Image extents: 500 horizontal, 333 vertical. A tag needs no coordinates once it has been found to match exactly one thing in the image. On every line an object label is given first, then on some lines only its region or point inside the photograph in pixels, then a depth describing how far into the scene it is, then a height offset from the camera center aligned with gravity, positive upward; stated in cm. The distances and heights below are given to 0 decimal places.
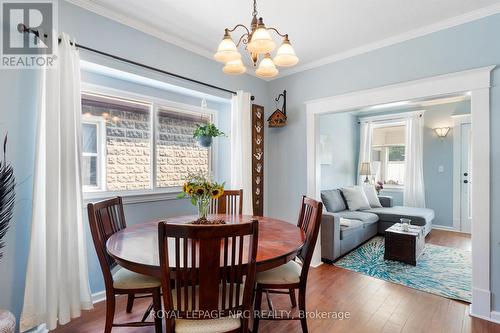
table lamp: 572 -8
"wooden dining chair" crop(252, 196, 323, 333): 178 -79
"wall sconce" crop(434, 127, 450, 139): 509 +68
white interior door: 487 -24
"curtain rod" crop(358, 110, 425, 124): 538 +109
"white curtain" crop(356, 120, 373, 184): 607 +53
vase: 189 -30
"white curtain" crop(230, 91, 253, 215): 338 +23
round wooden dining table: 135 -50
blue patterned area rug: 270 -128
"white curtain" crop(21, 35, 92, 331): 189 -34
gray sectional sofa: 340 -88
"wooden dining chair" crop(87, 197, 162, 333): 162 -77
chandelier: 159 +76
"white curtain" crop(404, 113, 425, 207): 531 +1
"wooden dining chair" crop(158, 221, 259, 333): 117 -54
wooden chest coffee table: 330 -104
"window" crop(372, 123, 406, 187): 583 +28
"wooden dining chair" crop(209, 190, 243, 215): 281 -42
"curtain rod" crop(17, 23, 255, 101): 189 +99
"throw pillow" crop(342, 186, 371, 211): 477 -63
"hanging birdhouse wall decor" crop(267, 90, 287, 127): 365 +69
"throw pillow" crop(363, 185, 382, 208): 510 -62
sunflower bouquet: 181 -18
